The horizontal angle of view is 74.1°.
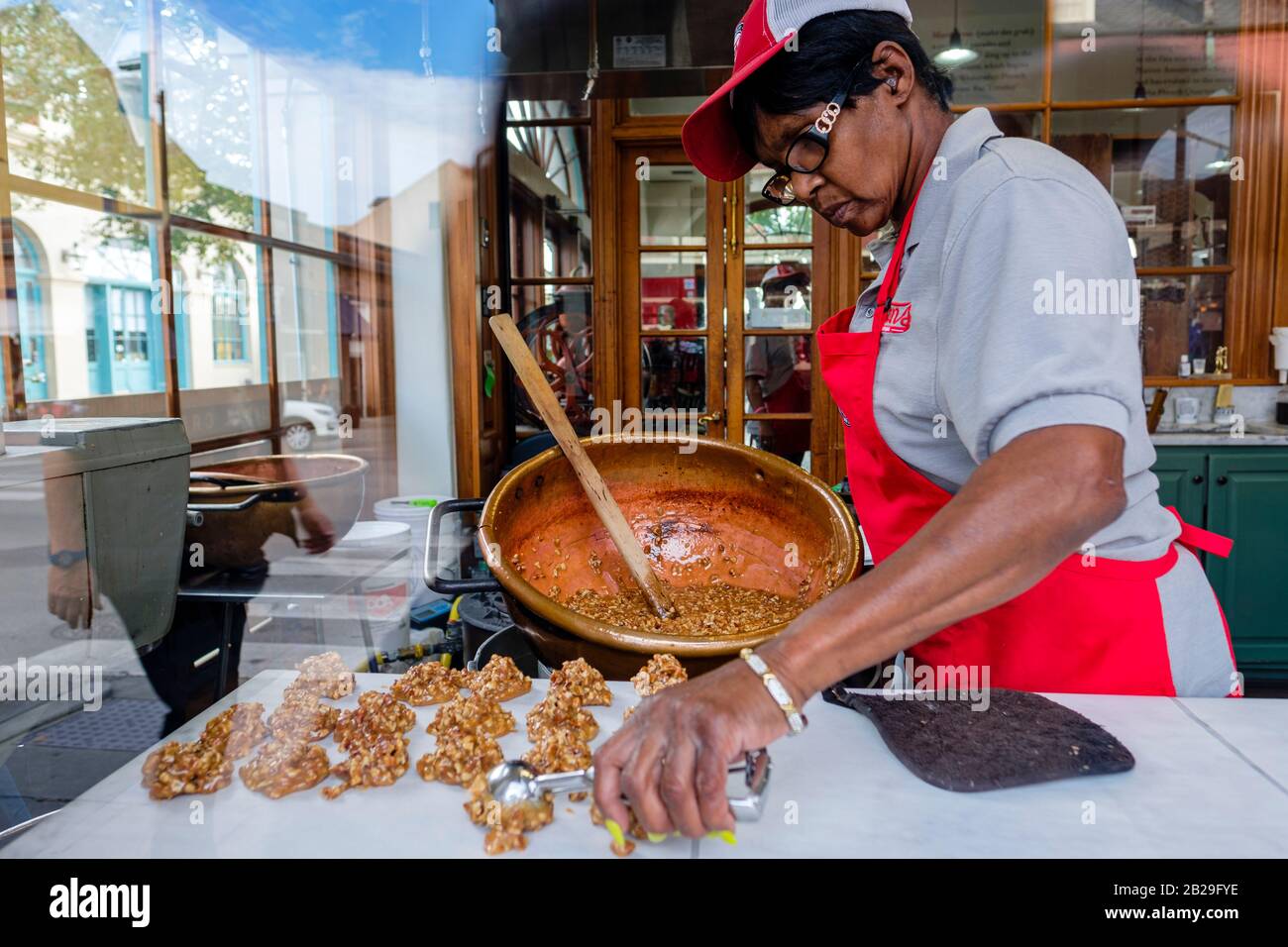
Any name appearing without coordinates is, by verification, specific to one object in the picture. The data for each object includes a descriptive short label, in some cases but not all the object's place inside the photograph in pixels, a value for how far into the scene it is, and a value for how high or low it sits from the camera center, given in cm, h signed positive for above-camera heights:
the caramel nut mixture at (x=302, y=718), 92 -35
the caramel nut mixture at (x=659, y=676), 103 -33
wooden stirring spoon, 138 -15
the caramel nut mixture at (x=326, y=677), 108 -35
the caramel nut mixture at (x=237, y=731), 89 -35
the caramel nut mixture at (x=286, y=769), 82 -35
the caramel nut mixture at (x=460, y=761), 84 -36
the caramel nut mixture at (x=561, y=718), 95 -36
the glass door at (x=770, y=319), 406 +37
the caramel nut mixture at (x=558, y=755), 86 -36
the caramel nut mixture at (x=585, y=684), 103 -34
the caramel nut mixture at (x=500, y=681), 105 -35
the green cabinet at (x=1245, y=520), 344 -53
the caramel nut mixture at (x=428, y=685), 106 -36
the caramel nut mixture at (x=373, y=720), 93 -35
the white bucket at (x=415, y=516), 289 -40
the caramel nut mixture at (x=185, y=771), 81 -35
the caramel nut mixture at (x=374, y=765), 83 -36
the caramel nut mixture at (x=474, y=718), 93 -35
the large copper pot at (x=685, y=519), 133 -20
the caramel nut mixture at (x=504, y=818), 72 -36
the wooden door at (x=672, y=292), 411 +52
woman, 71 -3
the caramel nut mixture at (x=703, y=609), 126 -34
